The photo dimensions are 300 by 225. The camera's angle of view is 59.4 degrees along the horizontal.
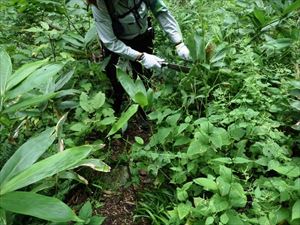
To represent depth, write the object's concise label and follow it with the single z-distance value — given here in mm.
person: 2120
